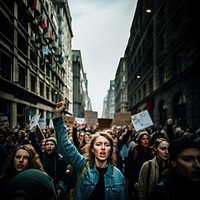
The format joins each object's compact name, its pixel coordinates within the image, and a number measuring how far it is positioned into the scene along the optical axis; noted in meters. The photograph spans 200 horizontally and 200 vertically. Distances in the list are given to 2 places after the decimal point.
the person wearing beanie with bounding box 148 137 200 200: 1.67
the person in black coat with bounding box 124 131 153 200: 4.32
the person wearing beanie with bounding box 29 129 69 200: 4.18
